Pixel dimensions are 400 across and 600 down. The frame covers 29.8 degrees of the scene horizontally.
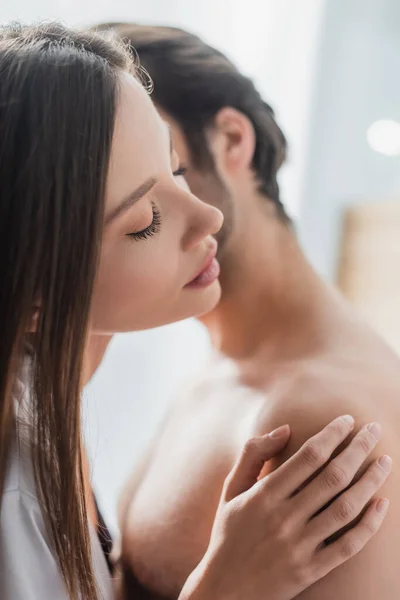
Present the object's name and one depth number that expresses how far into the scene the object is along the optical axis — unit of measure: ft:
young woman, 2.15
